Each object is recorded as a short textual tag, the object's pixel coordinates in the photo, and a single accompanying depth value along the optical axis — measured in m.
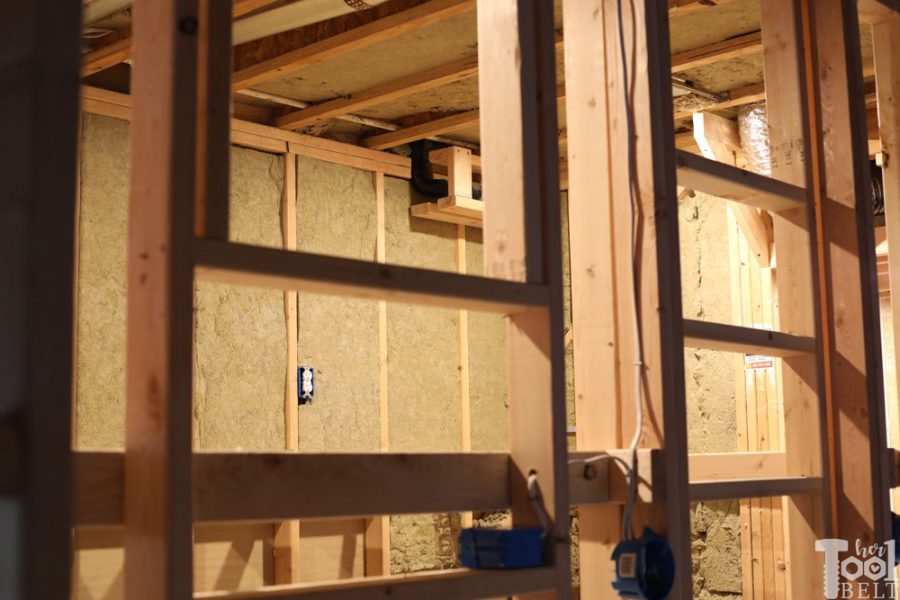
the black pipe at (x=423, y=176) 6.41
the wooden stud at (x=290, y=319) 5.67
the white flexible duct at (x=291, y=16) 3.70
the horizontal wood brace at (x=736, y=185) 2.24
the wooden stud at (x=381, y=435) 5.94
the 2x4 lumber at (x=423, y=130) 5.66
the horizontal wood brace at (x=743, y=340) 2.18
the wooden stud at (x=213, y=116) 1.40
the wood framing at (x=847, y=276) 2.61
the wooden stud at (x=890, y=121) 3.20
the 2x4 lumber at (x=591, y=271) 2.08
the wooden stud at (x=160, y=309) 1.26
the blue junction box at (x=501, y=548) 1.70
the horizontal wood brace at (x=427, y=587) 1.39
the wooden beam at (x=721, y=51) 4.64
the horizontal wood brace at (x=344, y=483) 1.29
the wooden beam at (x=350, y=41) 3.98
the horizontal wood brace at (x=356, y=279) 1.38
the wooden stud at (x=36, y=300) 0.85
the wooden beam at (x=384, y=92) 4.92
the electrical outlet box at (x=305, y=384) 5.77
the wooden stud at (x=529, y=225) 1.79
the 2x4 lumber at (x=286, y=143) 4.99
